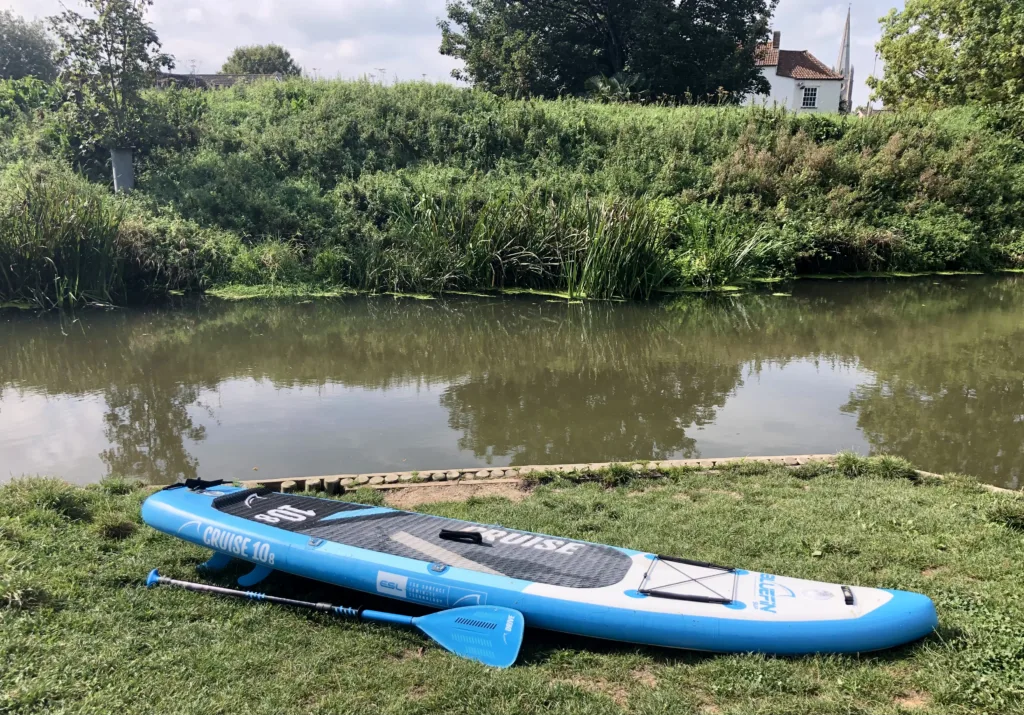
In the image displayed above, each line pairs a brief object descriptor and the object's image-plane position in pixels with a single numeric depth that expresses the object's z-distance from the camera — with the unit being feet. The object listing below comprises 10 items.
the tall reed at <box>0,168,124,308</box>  38.34
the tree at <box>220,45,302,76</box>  176.24
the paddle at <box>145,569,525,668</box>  10.14
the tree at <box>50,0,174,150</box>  46.83
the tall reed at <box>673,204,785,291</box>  46.29
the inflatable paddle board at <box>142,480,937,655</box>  9.89
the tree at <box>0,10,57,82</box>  128.60
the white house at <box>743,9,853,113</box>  112.27
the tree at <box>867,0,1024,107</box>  66.18
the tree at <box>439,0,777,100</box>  80.84
